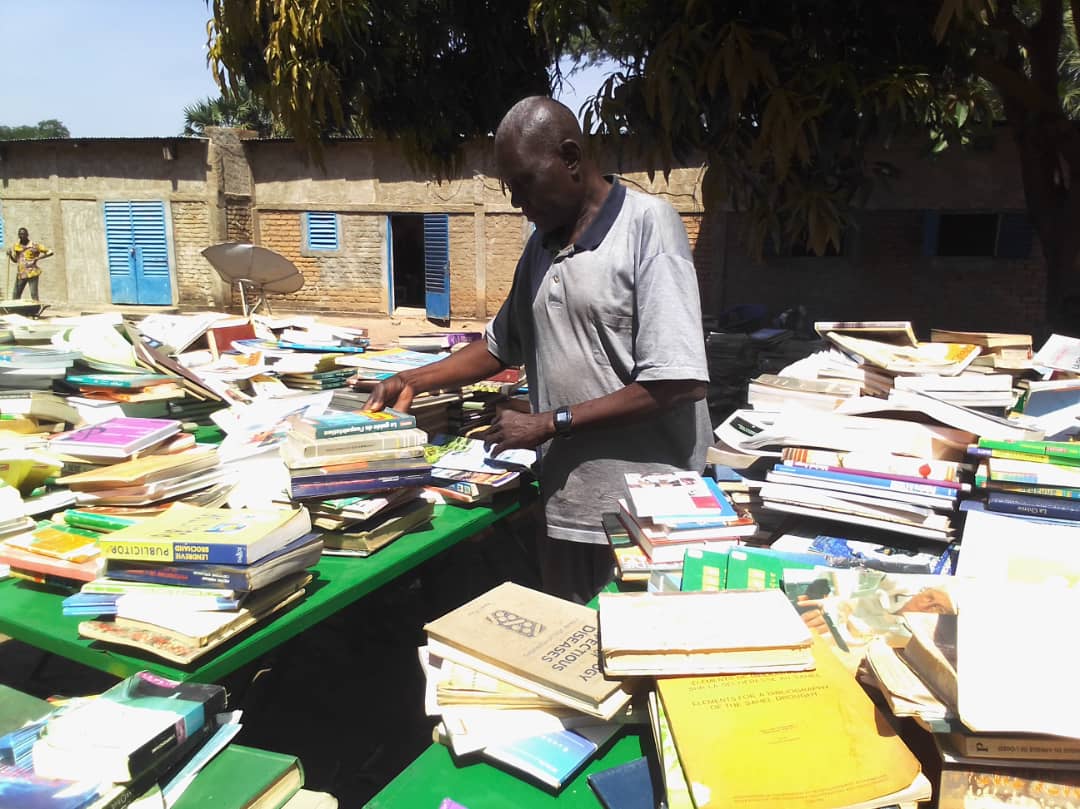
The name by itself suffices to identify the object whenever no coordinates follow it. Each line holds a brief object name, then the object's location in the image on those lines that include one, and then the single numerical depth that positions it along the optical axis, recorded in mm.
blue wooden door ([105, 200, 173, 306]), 15086
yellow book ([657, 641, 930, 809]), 1011
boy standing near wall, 14023
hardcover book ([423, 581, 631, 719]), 1238
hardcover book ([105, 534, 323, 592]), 1548
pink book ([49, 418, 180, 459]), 2166
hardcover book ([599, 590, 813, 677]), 1221
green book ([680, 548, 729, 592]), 1574
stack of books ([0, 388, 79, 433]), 2641
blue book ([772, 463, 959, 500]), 1898
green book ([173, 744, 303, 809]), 1247
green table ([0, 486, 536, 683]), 1509
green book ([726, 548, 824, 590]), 1566
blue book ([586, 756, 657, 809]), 1120
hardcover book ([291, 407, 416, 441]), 2033
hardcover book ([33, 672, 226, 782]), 1179
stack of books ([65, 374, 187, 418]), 2881
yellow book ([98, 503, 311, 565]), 1541
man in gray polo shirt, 1919
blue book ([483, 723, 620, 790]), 1167
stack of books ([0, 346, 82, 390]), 2822
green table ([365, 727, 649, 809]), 1147
